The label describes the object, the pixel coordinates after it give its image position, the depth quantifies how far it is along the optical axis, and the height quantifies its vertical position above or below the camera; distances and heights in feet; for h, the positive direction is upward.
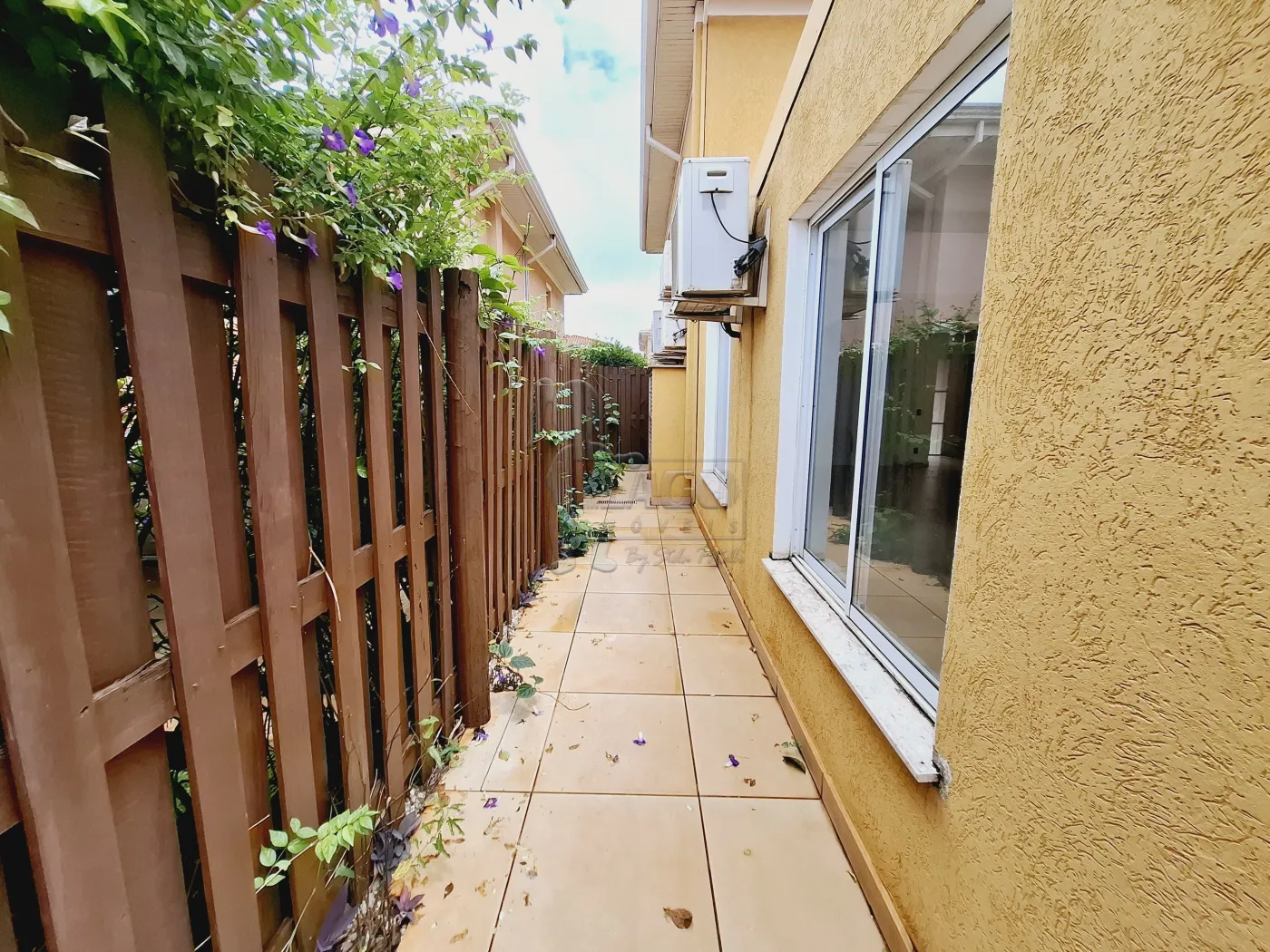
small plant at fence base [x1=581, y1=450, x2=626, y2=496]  25.23 -3.70
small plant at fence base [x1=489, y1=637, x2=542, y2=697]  8.82 -4.96
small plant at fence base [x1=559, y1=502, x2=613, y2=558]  16.90 -4.61
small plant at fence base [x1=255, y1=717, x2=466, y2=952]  4.00 -4.92
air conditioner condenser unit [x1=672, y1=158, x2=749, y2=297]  9.93 +3.60
